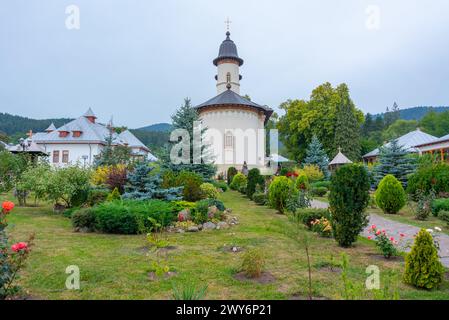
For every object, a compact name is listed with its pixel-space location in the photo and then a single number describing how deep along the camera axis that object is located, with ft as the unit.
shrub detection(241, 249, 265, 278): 15.62
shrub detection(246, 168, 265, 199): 53.16
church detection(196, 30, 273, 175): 99.09
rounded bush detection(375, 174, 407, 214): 37.83
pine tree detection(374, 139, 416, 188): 66.90
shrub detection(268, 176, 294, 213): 37.60
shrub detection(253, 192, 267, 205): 46.46
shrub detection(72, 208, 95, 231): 26.91
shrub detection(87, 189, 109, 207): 35.32
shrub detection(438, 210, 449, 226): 29.72
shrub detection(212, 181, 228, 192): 66.34
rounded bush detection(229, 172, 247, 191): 68.55
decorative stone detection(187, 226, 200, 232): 27.27
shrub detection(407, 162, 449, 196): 43.04
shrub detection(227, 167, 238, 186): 84.65
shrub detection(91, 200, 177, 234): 25.72
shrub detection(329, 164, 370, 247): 21.03
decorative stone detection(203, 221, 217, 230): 28.07
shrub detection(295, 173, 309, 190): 47.88
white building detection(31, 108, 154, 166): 122.72
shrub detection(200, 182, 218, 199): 40.19
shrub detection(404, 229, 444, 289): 14.28
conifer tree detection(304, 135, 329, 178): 105.91
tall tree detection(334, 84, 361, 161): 117.60
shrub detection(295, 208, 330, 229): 27.14
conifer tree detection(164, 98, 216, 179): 55.47
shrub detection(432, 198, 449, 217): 33.73
